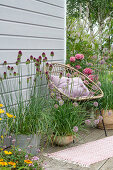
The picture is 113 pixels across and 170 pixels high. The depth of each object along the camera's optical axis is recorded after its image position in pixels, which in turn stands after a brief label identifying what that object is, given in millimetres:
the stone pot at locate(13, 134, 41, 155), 2578
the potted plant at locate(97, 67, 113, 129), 3595
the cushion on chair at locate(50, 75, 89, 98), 3418
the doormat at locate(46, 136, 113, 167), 2570
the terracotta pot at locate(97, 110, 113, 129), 3623
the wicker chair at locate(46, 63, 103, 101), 3068
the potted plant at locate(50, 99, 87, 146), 2900
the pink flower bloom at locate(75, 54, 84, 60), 4103
